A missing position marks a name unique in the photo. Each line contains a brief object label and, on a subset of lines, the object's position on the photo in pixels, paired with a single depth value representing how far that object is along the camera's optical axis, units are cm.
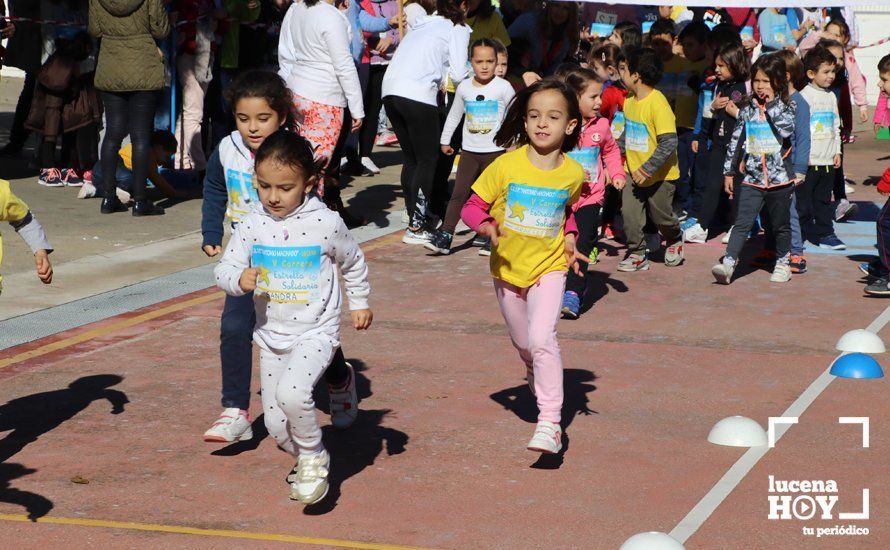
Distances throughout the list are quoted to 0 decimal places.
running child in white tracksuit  569
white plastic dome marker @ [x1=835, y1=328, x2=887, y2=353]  829
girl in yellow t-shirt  647
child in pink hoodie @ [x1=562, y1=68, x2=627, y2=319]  970
